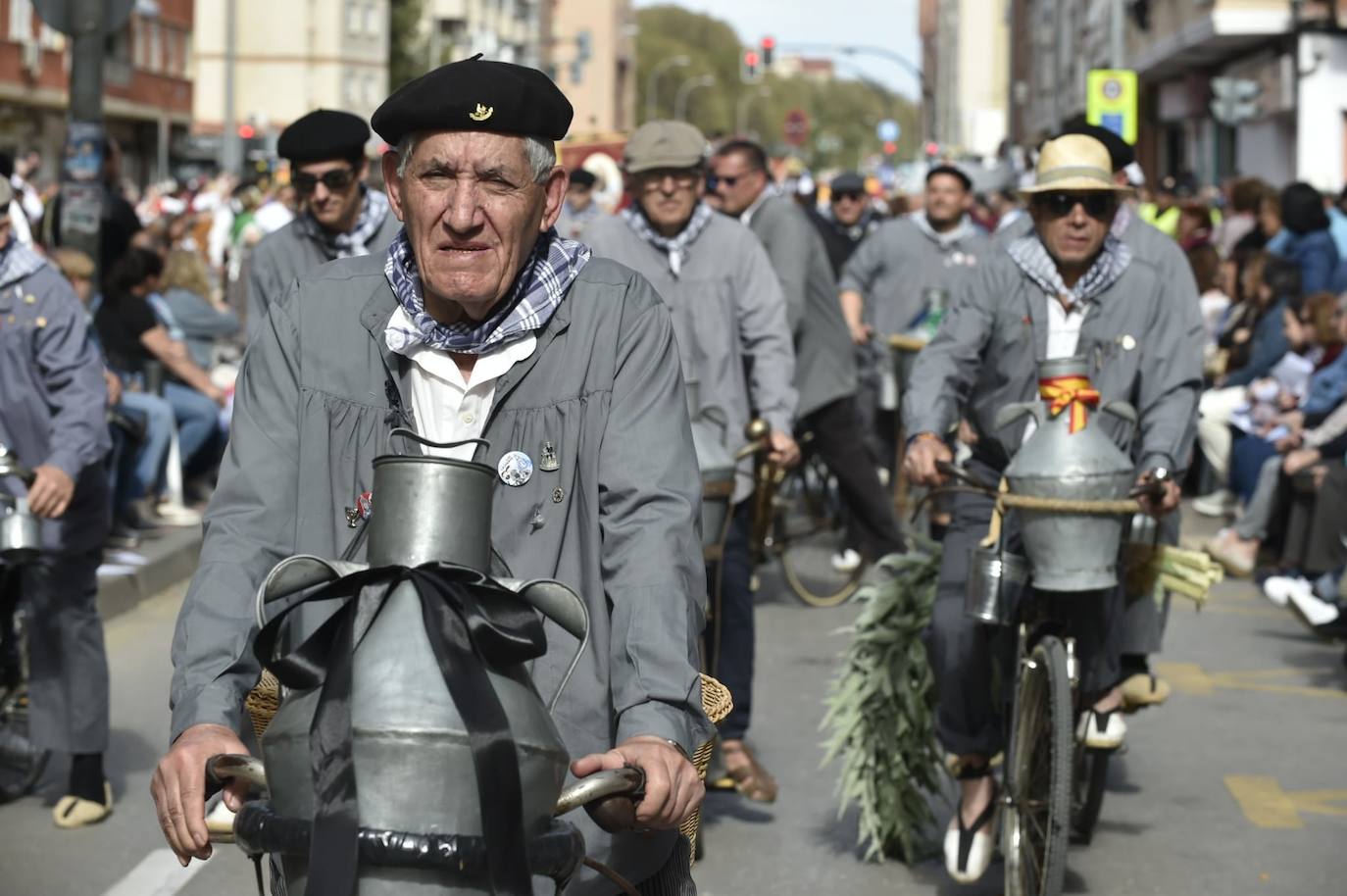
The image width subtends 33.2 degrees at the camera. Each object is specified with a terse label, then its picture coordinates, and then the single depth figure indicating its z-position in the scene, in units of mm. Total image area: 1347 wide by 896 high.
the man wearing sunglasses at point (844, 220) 17359
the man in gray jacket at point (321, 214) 7762
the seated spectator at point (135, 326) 14000
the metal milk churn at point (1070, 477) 5887
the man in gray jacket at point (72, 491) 7285
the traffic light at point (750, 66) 63494
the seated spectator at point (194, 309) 16078
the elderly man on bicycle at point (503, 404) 3344
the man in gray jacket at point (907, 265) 14344
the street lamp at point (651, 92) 137550
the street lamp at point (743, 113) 171000
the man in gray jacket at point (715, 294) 8086
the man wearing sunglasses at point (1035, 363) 6449
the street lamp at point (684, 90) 150625
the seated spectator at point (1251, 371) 15469
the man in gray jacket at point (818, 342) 11578
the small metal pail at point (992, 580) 6117
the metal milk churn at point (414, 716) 2584
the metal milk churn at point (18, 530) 7004
